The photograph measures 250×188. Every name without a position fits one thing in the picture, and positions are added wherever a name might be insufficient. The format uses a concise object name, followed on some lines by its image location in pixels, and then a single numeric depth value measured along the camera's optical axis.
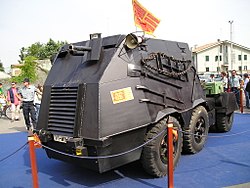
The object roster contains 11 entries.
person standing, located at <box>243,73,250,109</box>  11.96
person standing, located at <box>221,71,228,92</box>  13.44
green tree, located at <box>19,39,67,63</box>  50.41
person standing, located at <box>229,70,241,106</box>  12.70
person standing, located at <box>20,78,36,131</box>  8.65
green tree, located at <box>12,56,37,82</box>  29.43
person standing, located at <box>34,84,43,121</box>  9.77
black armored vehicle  3.95
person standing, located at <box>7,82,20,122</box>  12.09
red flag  6.48
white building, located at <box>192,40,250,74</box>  52.09
